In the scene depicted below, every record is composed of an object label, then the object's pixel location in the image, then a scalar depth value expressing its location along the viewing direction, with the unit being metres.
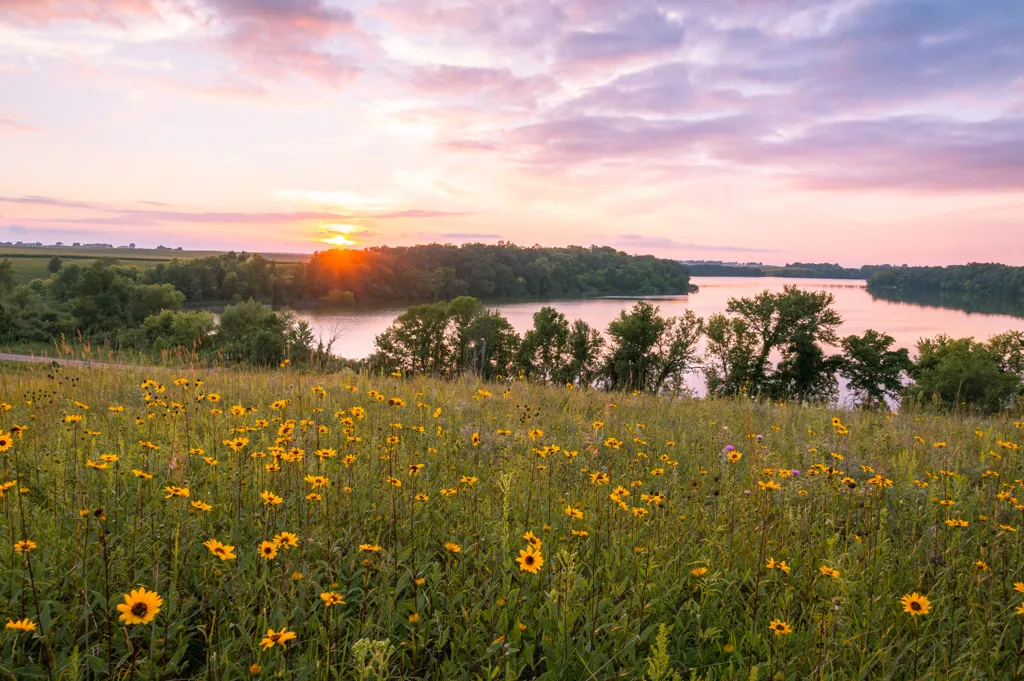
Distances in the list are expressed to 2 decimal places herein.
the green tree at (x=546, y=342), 49.50
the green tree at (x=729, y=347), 45.00
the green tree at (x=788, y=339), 44.97
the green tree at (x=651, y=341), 46.53
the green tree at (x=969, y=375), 33.25
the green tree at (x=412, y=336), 49.41
